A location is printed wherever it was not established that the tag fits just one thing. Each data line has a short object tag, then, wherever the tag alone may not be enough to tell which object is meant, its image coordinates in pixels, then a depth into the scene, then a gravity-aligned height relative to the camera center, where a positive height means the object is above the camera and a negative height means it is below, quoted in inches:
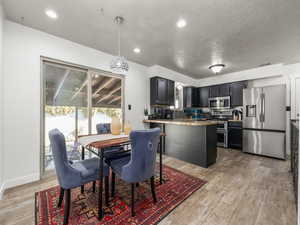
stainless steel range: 173.3 -21.2
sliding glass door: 100.9 +9.1
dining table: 55.6 -14.3
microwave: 185.8 +13.5
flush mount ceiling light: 140.2 +48.8
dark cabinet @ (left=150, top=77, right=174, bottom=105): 159.0 +26.6
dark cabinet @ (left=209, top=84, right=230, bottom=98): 187.6 +32.0
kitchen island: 111.1 -27.8
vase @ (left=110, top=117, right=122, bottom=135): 79.5 -8.7
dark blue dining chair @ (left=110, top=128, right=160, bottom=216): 55.9 -20.8
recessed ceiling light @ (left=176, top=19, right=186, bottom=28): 82.2 +57.8
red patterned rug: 55.8 -46.7
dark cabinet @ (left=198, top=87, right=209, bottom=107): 210.7 +26.5
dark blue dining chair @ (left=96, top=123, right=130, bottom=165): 74.8 -26.1
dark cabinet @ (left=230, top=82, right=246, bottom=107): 173.9 +25.7
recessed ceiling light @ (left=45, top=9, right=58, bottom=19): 75.2 +58.6
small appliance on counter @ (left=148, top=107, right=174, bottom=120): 167.0 -1.8
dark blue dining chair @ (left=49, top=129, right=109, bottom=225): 50.9 -24.2
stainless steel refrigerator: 128.4 -9.3
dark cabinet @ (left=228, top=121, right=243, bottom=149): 163.2 -29.8
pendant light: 78.8 +29.6
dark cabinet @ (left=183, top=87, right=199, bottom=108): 212.5 +24.5
